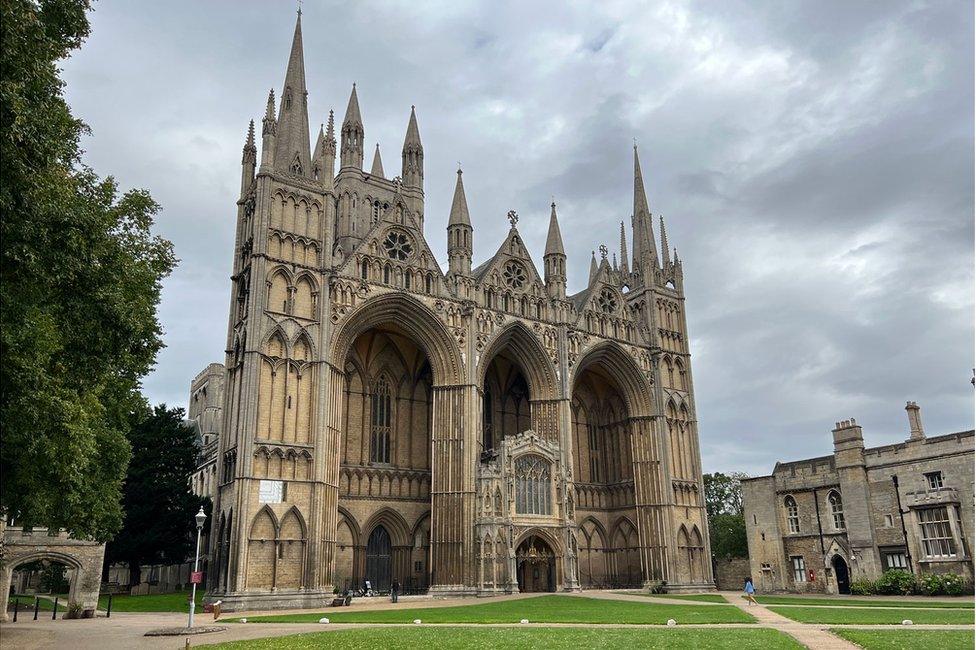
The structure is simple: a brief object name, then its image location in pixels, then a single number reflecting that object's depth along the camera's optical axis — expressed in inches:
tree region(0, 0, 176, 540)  520.4
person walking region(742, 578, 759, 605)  1365.7
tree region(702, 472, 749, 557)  2877.0
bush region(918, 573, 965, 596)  1481.3
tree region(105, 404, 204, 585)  1974.7
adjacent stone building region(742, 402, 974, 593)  1562.5
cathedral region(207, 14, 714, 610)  1496.1
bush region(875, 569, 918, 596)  1547.7
